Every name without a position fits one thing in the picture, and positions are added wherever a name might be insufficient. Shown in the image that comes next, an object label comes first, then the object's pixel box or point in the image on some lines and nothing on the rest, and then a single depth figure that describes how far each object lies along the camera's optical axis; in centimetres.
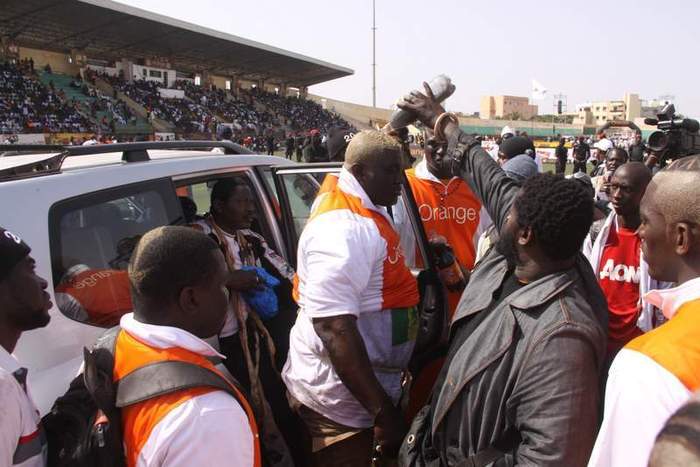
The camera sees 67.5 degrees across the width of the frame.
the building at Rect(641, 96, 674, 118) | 8938
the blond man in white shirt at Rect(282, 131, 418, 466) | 194
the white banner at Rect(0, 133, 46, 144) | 2315
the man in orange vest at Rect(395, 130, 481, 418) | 331
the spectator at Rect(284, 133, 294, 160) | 2728
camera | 430
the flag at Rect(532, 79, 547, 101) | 2778
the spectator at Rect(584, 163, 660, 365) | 282
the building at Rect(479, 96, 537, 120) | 10425
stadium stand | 3058
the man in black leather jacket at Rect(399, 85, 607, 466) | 145
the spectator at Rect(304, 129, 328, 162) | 1022
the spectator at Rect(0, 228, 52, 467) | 131
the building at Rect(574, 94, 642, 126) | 9382
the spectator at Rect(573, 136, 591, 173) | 1584
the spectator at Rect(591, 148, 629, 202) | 689
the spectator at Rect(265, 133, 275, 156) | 2956
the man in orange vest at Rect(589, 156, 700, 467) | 107
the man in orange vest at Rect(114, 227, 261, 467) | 123
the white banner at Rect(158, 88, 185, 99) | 4147
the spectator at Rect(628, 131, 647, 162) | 841
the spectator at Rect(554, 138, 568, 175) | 1855
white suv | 195
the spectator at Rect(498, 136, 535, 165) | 600
